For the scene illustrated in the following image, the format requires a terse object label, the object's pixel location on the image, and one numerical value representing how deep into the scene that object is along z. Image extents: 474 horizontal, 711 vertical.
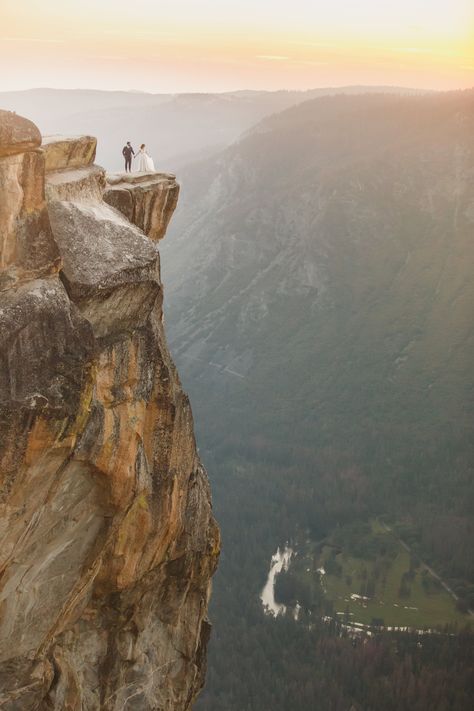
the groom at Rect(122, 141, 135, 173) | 38.66
